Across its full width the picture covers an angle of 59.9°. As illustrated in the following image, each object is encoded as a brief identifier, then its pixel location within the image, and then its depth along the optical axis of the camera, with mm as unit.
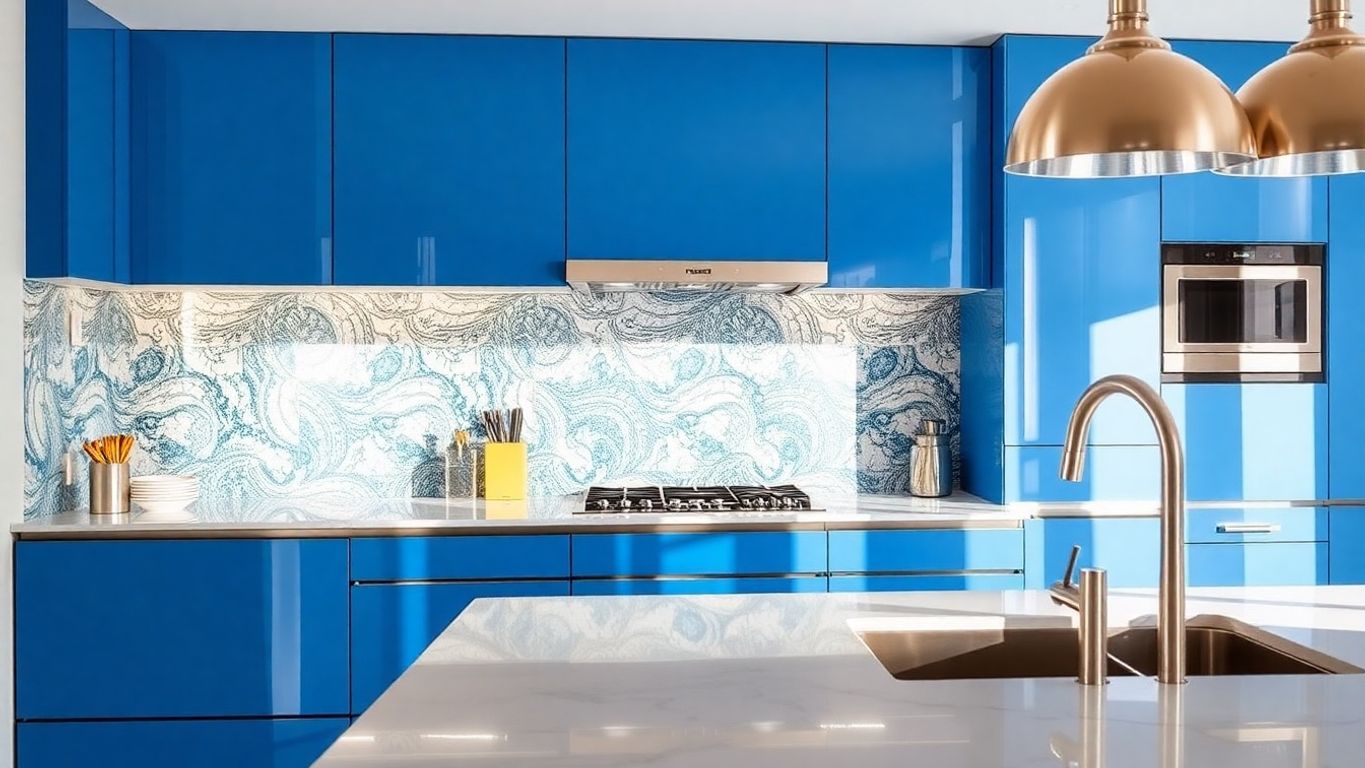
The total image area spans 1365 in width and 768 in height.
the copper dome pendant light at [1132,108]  1389
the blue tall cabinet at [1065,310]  3512
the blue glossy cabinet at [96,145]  3207
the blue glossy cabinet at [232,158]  3465
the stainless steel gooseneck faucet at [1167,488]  1404
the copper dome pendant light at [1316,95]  1493
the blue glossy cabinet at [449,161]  3520
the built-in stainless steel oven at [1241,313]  3559
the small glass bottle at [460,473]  3844
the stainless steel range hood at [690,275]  3504
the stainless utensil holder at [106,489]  3380
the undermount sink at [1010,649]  1850
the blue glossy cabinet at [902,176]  3631
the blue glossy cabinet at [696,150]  3578
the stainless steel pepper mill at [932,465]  3781
